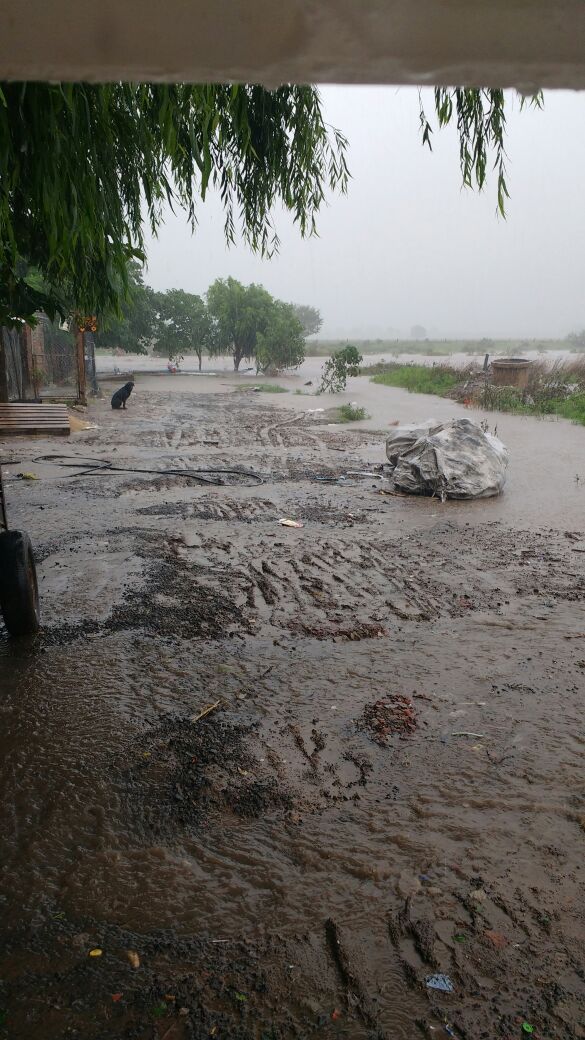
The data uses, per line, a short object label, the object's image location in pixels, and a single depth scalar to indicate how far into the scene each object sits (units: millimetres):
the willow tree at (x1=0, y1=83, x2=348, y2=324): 2436
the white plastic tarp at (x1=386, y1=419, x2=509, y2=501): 9828
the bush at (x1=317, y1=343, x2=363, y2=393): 28328
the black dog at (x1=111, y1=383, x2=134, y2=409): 20234
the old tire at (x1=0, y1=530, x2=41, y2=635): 4777
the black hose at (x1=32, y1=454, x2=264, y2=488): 10906
